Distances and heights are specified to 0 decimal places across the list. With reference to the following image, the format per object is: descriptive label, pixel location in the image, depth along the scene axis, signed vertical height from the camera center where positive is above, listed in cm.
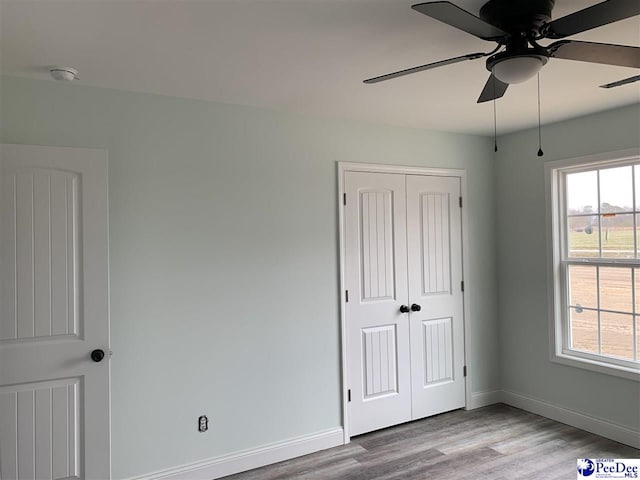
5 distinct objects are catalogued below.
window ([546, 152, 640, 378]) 320 -19
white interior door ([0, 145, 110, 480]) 225 -36
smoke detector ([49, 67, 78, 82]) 227 +94
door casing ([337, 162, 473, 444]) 334 +0
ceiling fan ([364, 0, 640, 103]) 147 +75
